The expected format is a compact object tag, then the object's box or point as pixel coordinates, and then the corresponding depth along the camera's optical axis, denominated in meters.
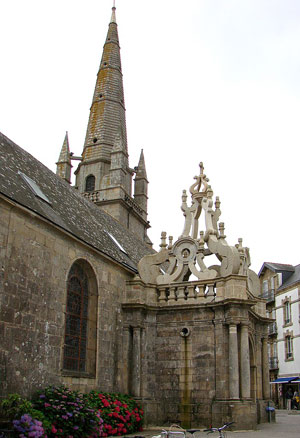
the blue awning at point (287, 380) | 33.53
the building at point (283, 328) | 34.88
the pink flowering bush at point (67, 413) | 10.78
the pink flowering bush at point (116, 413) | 13.12
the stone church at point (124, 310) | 11.55
